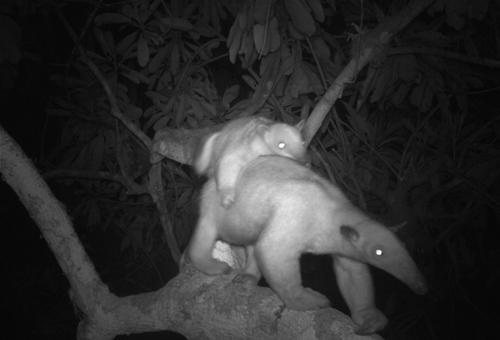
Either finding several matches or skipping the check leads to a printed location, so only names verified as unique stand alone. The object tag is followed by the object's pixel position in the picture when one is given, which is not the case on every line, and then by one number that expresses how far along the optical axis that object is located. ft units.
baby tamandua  12.30
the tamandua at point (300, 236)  9.75
